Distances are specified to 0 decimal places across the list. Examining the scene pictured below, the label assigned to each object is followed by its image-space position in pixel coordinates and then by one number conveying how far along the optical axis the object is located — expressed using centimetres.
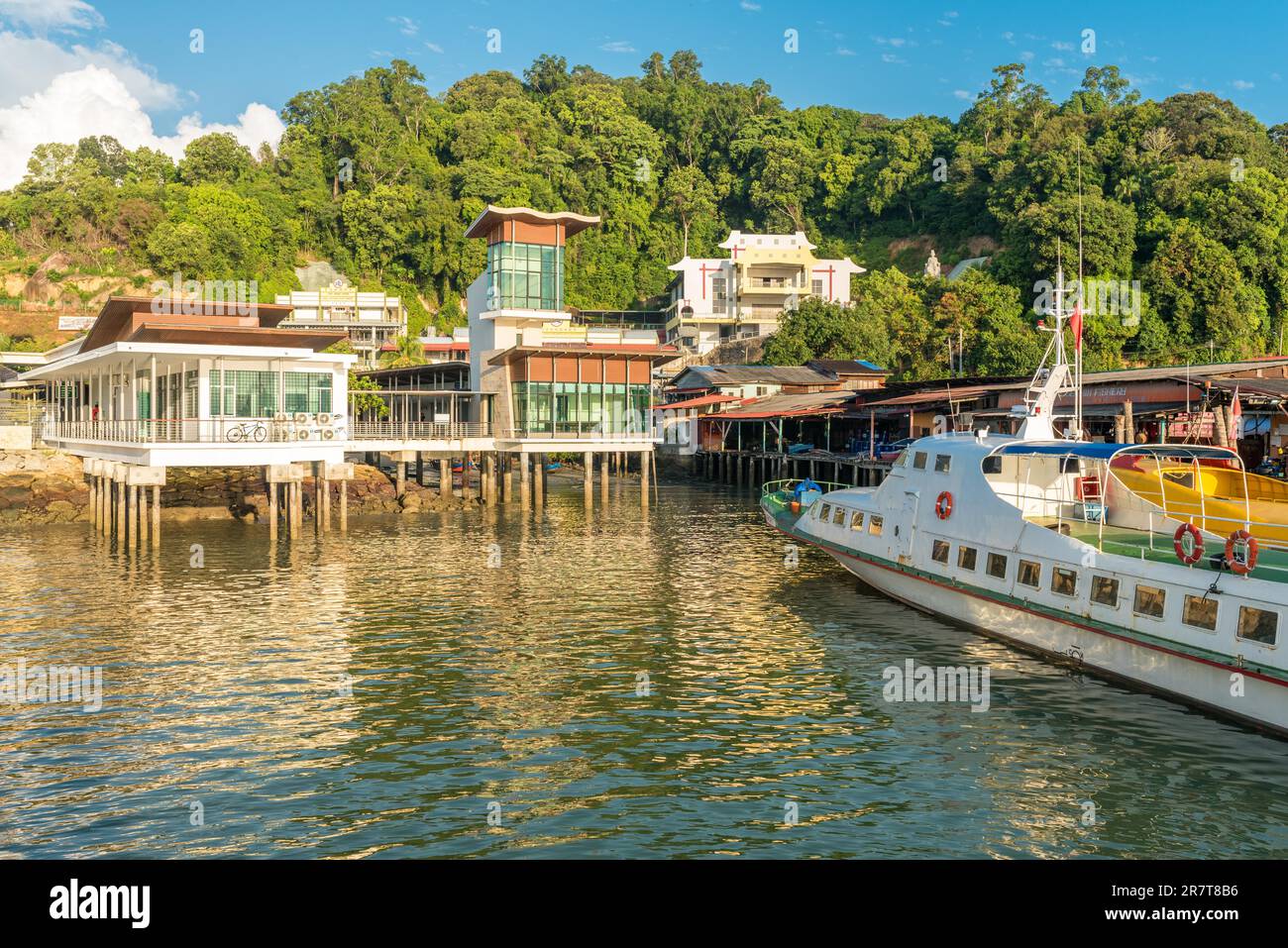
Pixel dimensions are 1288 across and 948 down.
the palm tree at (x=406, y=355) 10452
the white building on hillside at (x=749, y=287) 11800
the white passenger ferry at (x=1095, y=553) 2016
